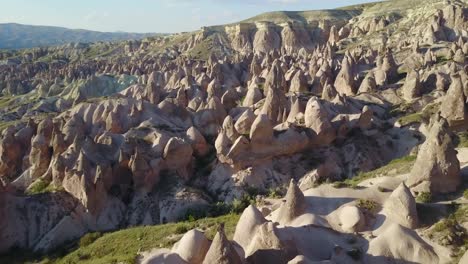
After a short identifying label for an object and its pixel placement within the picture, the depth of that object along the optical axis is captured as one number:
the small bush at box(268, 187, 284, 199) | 26.62
